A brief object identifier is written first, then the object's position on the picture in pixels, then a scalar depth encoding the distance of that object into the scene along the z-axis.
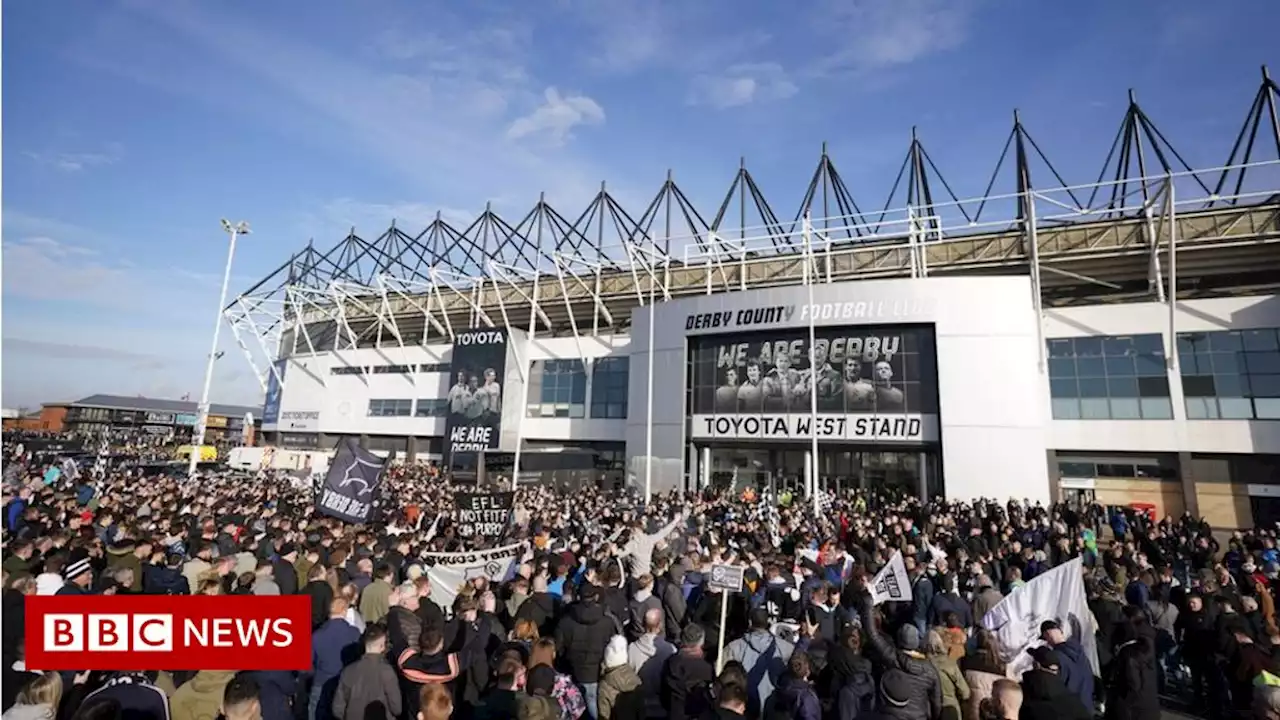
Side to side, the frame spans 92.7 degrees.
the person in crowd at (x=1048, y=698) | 5.02
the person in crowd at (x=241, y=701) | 3.97
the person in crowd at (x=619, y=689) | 5.41
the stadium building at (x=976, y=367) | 28.81
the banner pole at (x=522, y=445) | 30.20
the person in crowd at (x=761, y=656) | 6.48
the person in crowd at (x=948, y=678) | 5.64
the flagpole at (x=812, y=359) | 24.33
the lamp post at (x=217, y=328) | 35.12
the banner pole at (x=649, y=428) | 29.01
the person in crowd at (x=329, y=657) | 5.93
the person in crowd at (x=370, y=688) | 5.11
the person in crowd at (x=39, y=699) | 3.96
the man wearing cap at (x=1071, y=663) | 6.07
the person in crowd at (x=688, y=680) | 5.55
